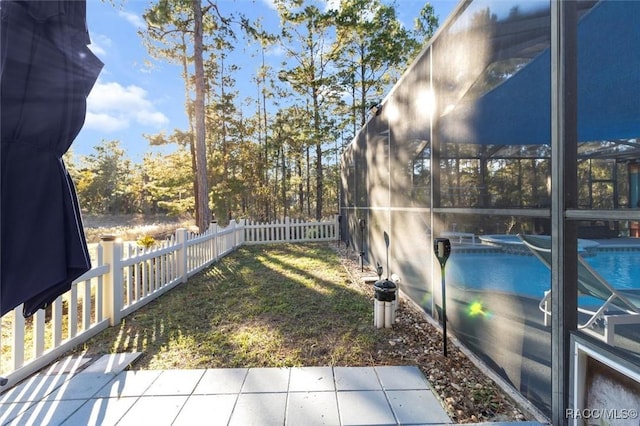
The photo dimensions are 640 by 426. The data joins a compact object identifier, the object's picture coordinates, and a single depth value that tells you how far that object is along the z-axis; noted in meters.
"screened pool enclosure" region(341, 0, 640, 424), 1.21
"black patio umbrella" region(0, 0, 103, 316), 1.23
